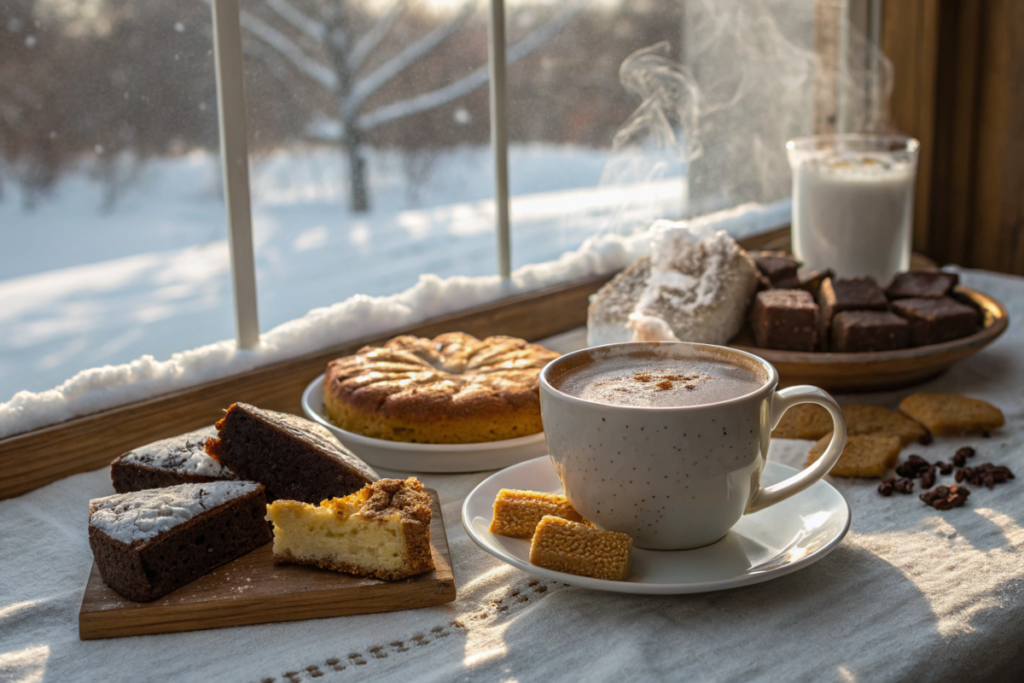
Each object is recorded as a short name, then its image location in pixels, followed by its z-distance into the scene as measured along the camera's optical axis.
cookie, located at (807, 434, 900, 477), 1.08
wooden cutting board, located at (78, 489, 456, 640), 0.76
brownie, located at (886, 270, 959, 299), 1.46
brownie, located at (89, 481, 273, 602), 0.77
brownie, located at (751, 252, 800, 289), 1.53
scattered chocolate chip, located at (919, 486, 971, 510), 1.00
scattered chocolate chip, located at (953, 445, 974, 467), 1.11
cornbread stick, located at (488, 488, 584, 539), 0.85
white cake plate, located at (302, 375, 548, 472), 1.08
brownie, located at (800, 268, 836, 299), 1.53
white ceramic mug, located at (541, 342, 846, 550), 0.77
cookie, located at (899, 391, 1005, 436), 1.20
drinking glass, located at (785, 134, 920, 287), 1.69
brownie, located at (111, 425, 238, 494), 0.93
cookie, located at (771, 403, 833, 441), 1.20
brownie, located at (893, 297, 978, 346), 1.35
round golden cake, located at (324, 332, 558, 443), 1.10
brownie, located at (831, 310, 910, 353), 1.31
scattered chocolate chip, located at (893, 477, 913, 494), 1.04
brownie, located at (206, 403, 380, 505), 0.93
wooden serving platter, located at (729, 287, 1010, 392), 1.28
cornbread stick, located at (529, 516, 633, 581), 0.77
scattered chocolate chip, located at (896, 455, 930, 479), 1.09
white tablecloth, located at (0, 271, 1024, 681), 0.72
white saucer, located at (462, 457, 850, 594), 0.76
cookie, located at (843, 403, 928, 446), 1.20
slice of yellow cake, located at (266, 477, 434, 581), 0.81
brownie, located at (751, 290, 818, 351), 1.34
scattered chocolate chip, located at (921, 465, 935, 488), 1.05
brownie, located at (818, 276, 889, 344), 1.39
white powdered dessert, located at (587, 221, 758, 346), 1.37
